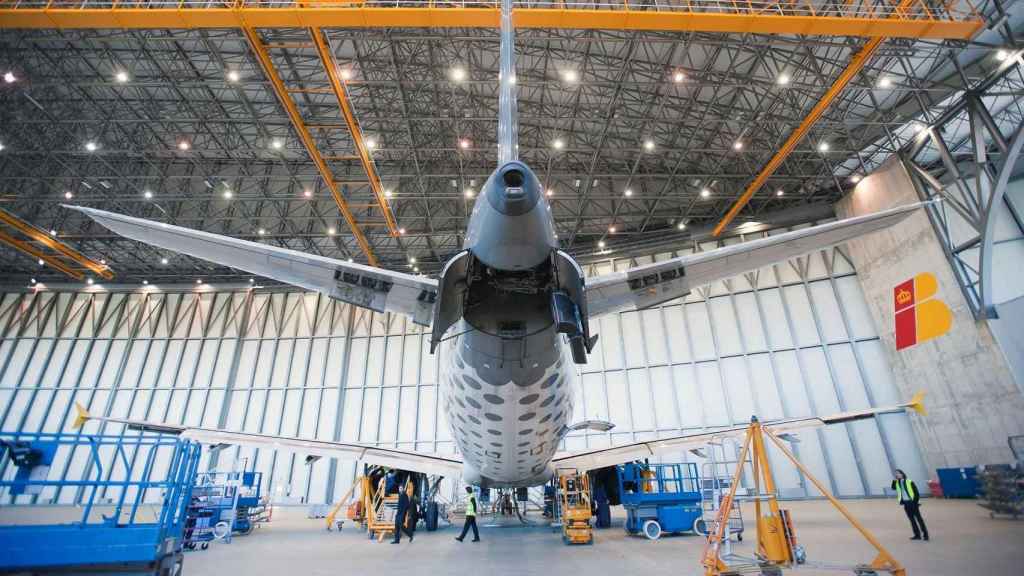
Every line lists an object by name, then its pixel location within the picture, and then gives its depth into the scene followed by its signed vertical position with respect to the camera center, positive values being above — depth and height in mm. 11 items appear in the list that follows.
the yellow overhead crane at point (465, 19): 14102 +13716
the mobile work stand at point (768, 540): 5930 -788
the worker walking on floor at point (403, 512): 11492 -633
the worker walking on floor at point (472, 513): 11297 -671
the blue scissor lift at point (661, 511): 11594 -766
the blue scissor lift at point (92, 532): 4950 -426
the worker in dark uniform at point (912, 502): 9148 -518
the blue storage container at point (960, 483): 18531 -360
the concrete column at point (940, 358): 17750 +4683
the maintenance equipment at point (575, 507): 10422 -564
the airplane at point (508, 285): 4598 +2196
